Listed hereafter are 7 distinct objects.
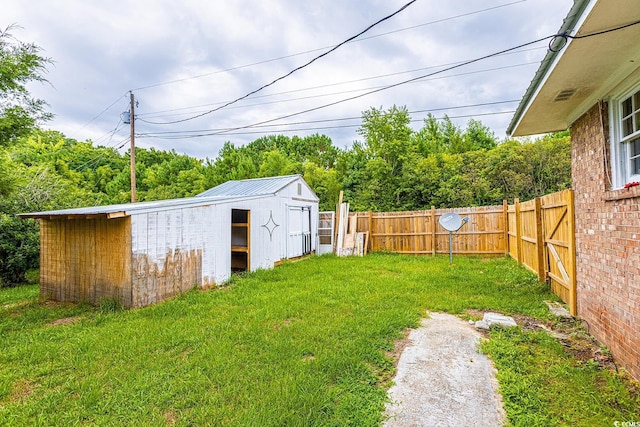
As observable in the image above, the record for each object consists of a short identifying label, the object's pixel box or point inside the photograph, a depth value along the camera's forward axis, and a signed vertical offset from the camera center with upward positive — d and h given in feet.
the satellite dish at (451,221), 28.37 -0.38
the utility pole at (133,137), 40.06 +11.40
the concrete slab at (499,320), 12.56 -4.34
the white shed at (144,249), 17.04 -1.70
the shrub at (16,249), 27.84 -2.26
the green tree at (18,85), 19.63 +9.01
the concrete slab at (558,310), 13.47 -4.34
